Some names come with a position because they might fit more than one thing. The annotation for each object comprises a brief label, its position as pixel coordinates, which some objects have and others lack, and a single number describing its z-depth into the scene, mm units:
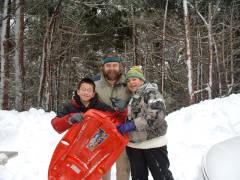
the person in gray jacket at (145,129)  2506
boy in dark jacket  2658
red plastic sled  2570
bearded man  2893
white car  1894
